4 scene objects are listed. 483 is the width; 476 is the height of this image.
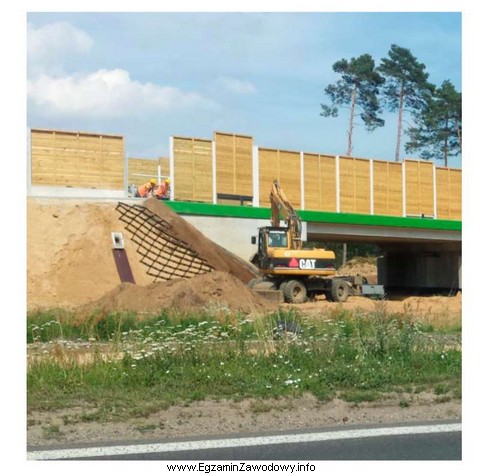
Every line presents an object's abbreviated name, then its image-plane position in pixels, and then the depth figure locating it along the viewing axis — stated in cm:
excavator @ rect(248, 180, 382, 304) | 2998
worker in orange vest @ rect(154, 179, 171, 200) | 3625
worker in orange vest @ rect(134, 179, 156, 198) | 3634
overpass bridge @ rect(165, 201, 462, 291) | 3584
